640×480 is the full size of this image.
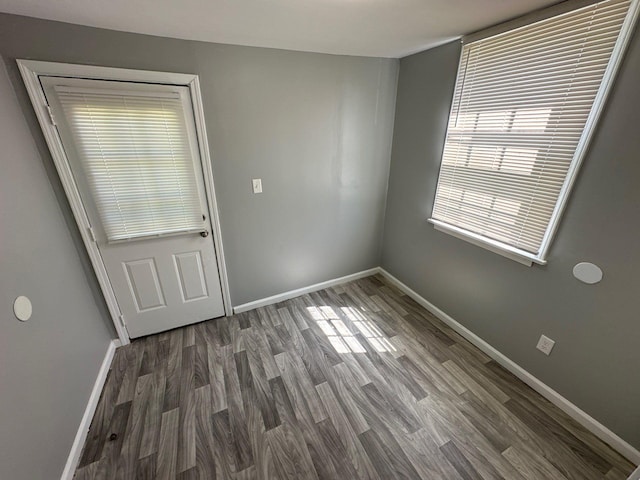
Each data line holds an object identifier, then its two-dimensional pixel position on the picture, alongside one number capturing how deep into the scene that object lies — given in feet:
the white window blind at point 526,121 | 4.19
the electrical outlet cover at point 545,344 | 5.48
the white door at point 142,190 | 5.31
